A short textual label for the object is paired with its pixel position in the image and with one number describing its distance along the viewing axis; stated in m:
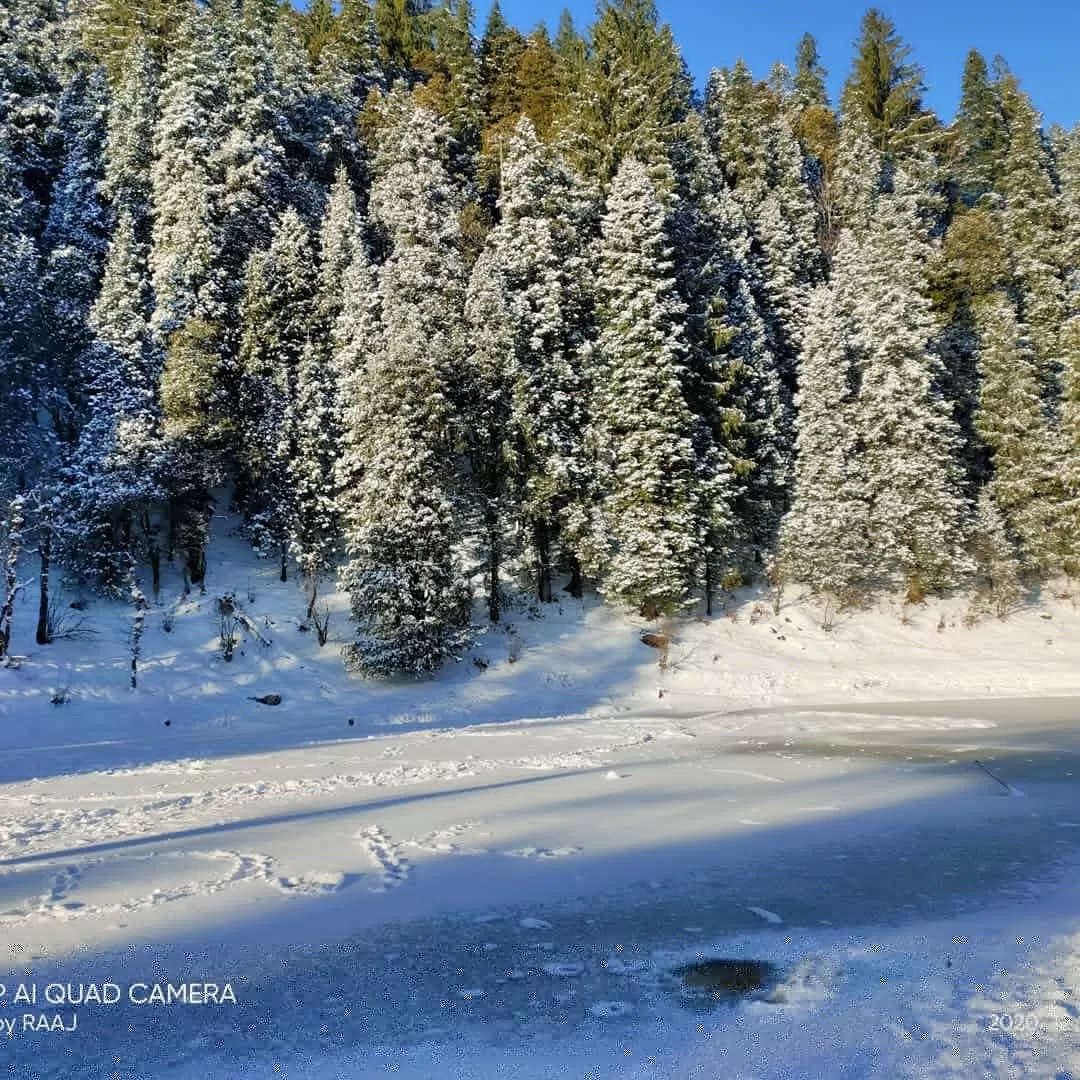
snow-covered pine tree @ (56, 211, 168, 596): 24.42
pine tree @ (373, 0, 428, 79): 58.22
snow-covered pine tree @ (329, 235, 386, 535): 25.80
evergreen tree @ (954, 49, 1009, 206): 51.06
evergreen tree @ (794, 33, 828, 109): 58.68
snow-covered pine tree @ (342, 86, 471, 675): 22.34
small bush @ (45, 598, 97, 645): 21.61
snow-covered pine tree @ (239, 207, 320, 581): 28.33
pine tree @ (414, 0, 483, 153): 46.91
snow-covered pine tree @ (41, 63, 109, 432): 29.17
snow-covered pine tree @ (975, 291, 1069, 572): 32.75
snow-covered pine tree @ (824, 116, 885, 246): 42.66
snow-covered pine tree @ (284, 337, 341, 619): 27.64
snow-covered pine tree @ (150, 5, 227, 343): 29.48
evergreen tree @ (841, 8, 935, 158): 49.16
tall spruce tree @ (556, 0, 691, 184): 36.03
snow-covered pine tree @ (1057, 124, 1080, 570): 31.98
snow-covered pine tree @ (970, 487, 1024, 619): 31.08
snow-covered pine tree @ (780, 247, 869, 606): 29.62
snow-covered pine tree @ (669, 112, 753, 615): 29.72
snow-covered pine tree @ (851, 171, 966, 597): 30.73
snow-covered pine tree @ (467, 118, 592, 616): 27.64
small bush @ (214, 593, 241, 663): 22.56
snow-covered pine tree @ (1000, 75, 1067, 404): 37.12
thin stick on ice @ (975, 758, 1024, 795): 10.05
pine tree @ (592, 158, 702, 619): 27.27
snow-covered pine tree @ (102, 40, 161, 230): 34.06
